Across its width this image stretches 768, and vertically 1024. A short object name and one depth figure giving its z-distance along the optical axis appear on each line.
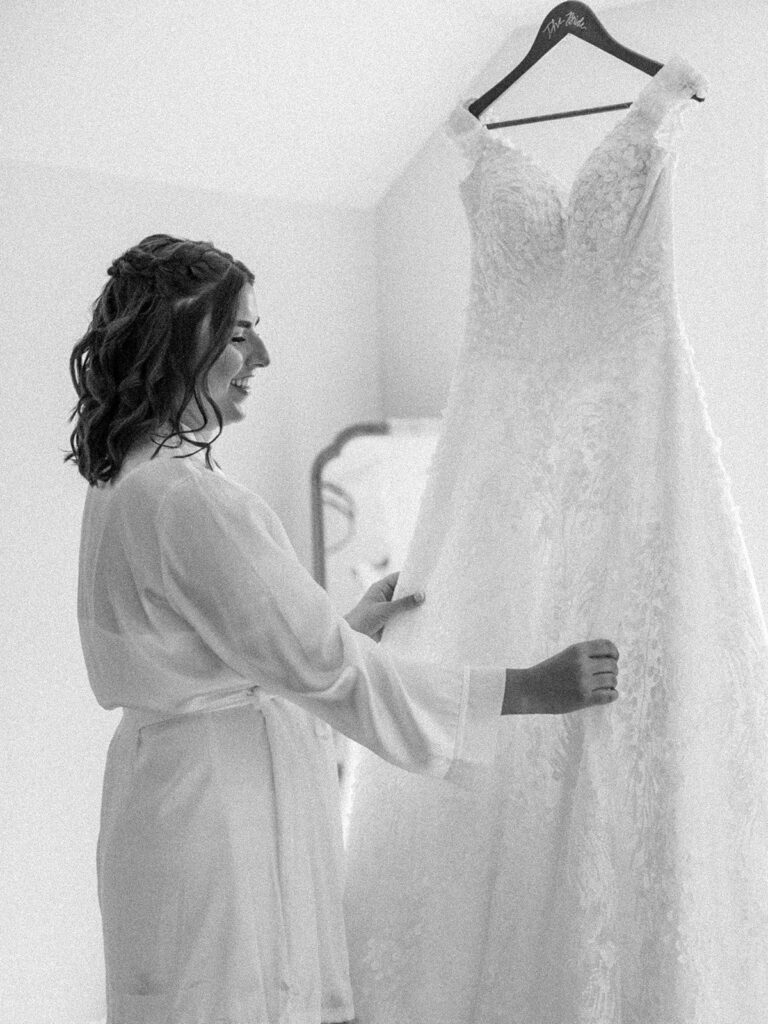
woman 1.27
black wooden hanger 1.49
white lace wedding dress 1.32
